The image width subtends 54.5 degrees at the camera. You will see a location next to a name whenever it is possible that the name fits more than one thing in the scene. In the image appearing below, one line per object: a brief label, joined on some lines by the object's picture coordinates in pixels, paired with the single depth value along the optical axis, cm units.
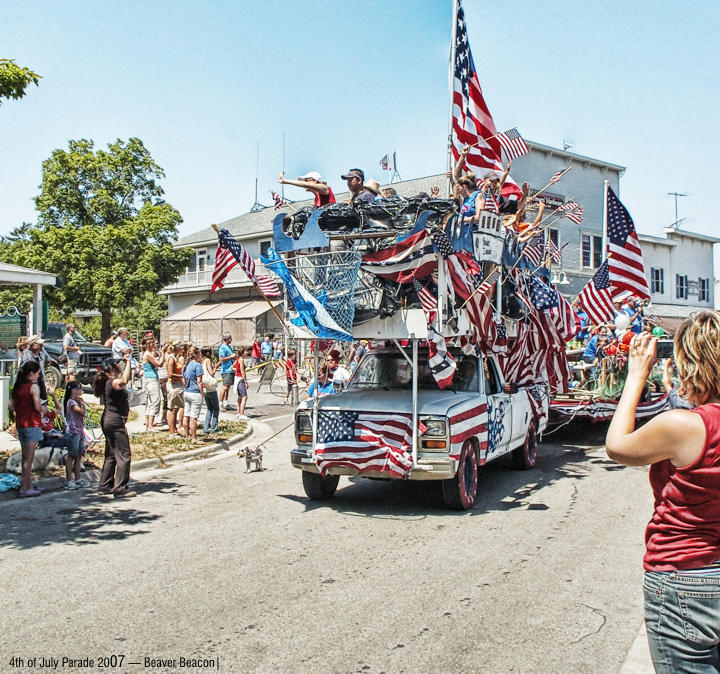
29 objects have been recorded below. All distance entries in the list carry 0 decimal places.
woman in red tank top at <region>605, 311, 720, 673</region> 254
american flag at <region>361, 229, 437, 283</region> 781
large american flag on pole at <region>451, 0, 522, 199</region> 1143
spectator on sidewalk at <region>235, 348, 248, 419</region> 1648
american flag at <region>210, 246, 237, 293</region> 875
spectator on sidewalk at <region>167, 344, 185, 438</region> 1314
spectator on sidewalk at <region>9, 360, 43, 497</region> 862
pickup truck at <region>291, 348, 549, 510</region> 765
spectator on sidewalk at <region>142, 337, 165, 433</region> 1348
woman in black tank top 892
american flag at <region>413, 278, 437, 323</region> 786
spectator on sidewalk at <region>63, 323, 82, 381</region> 1873
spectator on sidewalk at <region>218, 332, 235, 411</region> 1683
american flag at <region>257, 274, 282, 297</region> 868
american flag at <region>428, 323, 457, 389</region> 784
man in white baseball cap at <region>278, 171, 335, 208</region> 886
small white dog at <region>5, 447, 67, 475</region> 957
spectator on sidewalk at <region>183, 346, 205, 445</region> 1245
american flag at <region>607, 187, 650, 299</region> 1038
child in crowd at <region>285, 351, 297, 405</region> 1157
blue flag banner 768
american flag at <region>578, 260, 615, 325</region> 1121
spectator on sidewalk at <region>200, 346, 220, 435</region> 1346
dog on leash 1063
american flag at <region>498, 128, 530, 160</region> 1140
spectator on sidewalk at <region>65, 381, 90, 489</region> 912
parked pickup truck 1802
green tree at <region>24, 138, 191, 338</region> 3225
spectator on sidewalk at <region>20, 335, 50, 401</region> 1170
